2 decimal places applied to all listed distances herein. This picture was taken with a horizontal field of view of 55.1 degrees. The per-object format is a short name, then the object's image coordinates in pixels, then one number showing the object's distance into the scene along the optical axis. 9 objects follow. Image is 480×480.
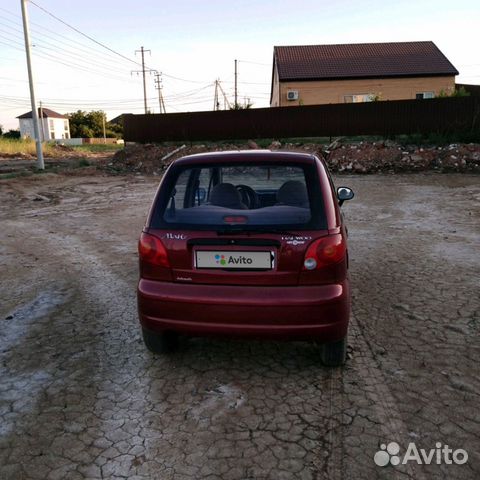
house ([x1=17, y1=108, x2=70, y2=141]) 95.41
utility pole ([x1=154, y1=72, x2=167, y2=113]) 75.69
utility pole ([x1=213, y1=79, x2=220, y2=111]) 71.43
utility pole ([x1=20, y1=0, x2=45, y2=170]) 22.08
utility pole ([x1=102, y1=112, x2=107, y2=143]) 84.94
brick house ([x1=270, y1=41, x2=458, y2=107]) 33.41
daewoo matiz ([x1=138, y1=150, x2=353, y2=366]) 2.89
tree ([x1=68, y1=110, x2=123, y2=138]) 91.50
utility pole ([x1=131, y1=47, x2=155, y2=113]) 57.58
